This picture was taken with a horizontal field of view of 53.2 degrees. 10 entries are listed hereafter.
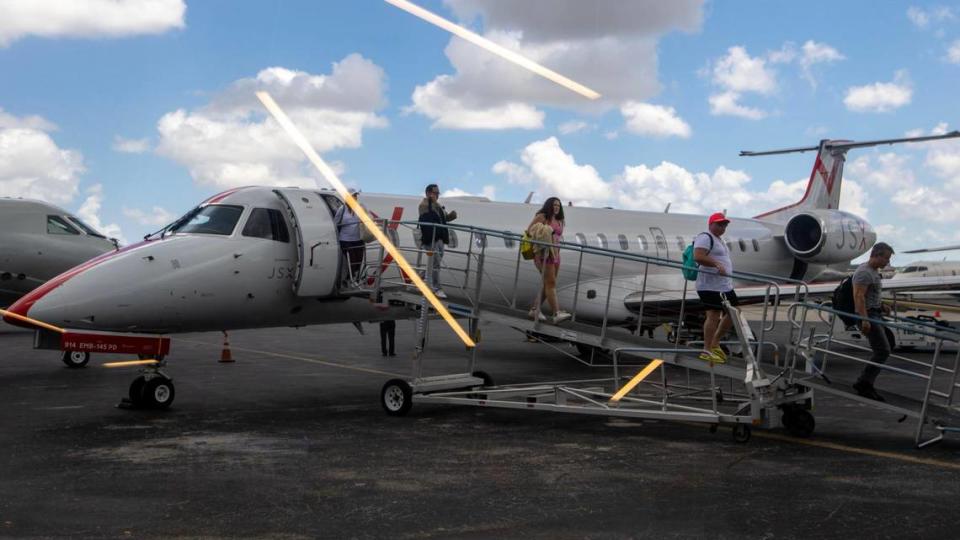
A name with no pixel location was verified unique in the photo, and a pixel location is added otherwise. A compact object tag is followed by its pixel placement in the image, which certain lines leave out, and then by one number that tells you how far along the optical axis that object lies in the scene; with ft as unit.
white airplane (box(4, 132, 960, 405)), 37.52
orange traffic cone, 62.98
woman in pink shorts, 40.64
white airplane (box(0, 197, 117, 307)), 73.10
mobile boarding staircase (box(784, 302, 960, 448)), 31.37
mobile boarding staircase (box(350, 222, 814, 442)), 33.24
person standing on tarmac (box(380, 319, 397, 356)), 67.46
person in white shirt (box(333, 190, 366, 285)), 43.39
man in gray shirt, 34.01
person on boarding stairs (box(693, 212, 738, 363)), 35.88
